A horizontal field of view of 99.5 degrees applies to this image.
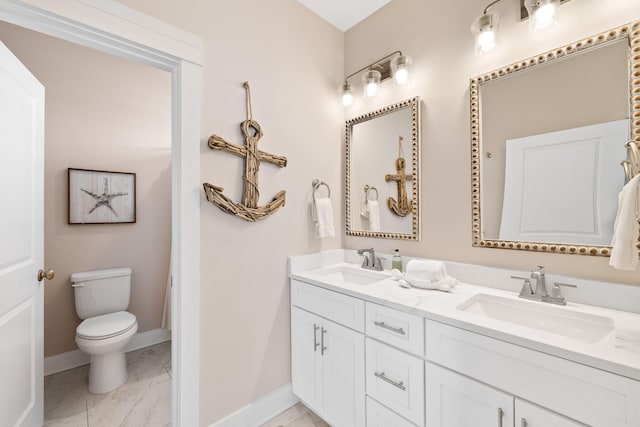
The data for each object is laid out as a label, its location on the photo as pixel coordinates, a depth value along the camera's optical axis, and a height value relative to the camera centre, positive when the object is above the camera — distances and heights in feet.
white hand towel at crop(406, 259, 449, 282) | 4.55 -0.97
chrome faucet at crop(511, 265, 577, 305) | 3.75 -1.12
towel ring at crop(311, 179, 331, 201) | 6.33 +0.71
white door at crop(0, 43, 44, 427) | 3.98 -0.42
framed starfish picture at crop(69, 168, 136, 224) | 7.35 +0.55
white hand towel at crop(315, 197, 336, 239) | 6.10 -0.11
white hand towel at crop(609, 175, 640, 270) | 2.88 -0.21
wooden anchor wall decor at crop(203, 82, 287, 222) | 4.81 +0.85
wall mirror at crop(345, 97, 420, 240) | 5.61 +0.94
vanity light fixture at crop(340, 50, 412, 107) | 5.57 +3.08
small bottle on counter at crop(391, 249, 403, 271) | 5.65 -1.00
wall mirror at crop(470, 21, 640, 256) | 3.55 +1.02
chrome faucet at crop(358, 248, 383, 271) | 5.92 -1.06
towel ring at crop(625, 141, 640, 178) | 3.22 +0.67
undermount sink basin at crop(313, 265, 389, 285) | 5.52 -1.30
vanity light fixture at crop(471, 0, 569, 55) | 3.86 +2.91
